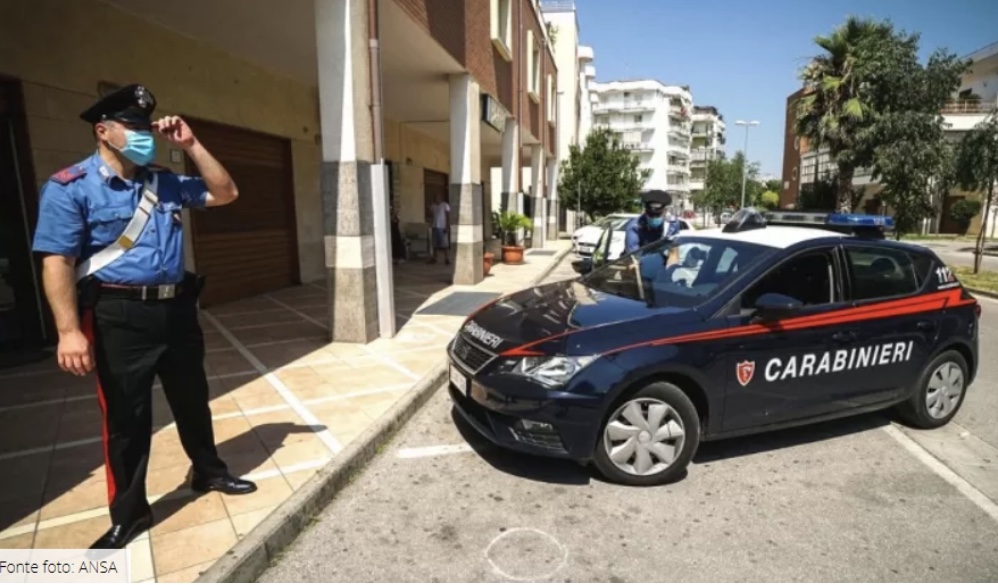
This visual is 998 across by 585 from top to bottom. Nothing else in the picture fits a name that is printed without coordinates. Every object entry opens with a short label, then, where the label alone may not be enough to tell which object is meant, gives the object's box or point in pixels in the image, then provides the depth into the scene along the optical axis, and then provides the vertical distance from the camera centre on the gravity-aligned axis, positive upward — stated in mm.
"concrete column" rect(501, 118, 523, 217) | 15195 +1161
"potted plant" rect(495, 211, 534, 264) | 13867 -597
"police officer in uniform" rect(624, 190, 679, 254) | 5973 -212
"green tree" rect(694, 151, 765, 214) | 59825 +1970
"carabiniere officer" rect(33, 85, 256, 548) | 2279 -273
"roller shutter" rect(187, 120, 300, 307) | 8008 -268
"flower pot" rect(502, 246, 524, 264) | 14523 -1241
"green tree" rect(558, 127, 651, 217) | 26875 +1447
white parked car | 15578 -844
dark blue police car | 3189 -875
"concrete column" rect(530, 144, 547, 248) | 20188 +510
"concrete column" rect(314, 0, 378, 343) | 5762 +440
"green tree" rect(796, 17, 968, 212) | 18781 +3811
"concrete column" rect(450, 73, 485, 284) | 10375 +600
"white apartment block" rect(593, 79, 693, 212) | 77562 +12183
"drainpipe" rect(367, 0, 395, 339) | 6121 +39
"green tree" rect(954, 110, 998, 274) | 13953 +1170
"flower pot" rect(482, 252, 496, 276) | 12203 -1202
